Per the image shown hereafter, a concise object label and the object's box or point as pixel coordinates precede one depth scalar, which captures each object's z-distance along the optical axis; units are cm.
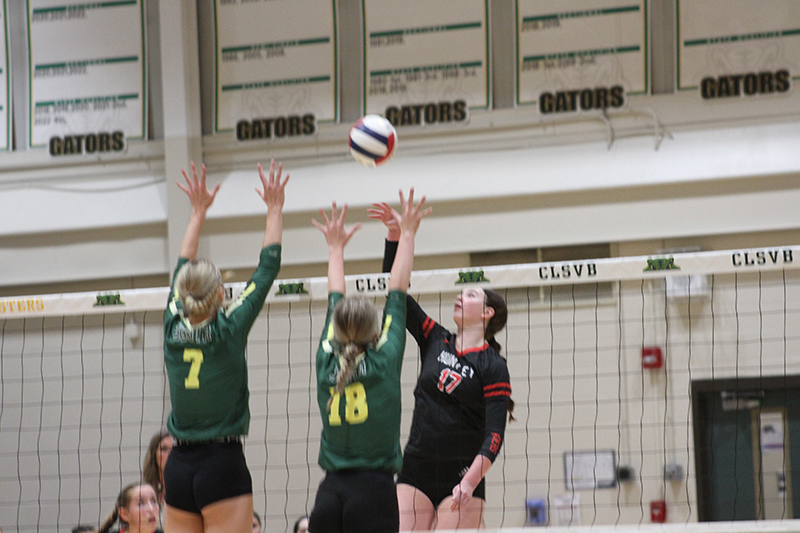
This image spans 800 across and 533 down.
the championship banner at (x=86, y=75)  1945
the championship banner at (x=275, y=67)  1877
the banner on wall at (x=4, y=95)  1989
